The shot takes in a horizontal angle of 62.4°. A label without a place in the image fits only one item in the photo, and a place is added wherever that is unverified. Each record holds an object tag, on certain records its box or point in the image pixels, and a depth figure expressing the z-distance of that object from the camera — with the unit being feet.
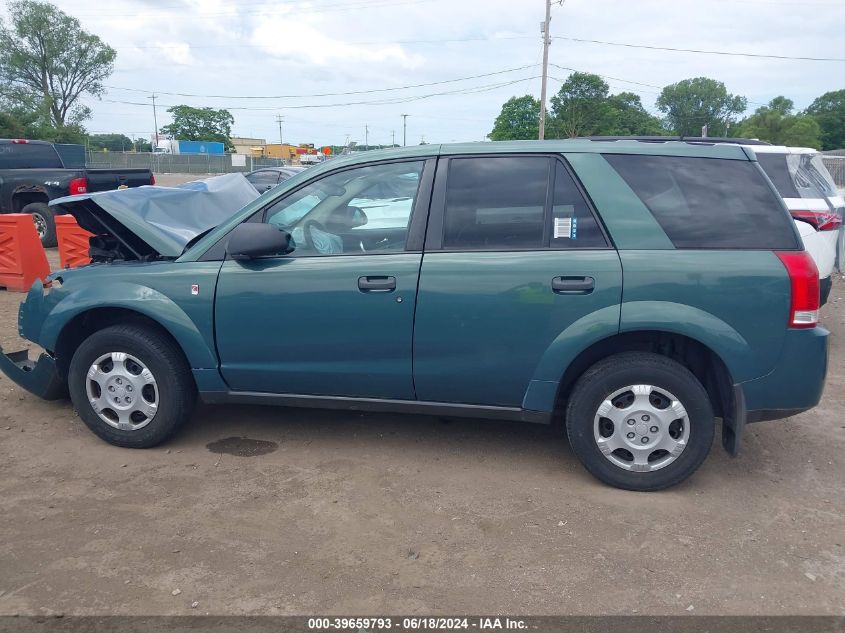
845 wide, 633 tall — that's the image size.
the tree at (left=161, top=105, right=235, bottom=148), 286.25
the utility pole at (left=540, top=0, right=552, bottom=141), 120.25
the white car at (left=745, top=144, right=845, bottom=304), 21.40
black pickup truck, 40.16
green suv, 11.78
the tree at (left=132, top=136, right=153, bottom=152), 292.30
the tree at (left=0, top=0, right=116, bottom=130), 186.50
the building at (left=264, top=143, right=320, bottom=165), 241.76
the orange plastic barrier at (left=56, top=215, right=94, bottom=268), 31.35
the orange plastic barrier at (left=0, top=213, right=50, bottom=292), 27.99
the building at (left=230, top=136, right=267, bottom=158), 294.46
